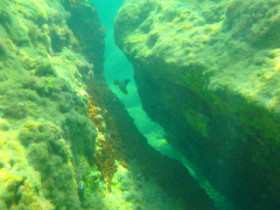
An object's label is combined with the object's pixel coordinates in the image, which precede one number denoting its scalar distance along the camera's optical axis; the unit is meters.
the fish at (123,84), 8.93
